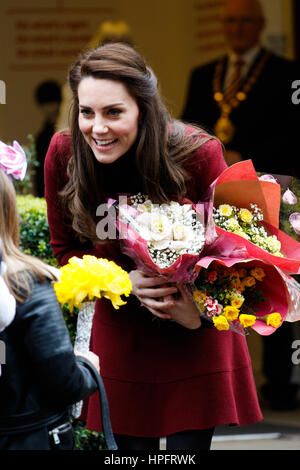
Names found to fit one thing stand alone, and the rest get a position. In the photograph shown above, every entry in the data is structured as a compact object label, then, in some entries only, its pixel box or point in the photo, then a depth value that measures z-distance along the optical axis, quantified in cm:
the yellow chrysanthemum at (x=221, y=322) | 573
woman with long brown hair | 615
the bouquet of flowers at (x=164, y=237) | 570
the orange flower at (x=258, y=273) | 580
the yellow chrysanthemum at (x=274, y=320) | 580
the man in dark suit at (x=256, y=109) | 1180
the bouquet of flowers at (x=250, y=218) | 570
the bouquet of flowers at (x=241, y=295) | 575
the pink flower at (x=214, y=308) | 575
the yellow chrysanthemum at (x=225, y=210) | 585
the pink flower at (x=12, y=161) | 575
